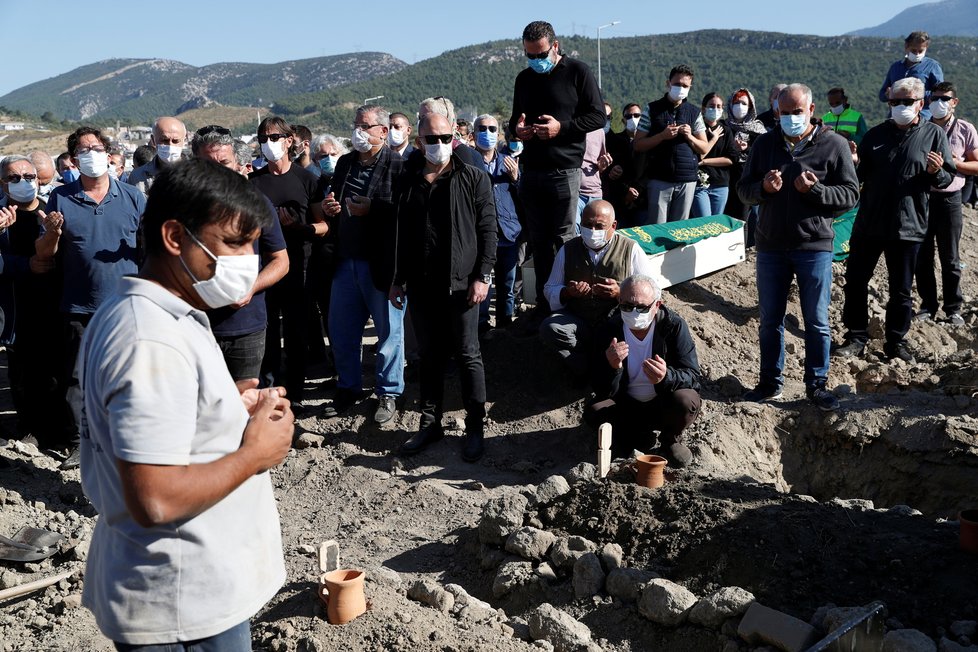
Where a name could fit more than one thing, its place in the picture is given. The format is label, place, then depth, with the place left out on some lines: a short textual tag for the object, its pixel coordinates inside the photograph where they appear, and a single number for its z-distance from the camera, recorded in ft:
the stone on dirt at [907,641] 11.78
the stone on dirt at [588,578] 14.99
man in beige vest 22.11
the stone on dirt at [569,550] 15.65
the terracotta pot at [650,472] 17.71
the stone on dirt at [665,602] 13.67
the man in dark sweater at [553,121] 23.21
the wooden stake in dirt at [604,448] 18.49
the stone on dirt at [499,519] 16.66
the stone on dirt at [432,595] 14.01
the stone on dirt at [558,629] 13.14
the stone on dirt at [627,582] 14.53
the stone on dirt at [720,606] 13.15
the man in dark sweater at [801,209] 21.66
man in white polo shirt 6.57
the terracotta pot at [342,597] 12.71
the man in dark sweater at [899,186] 25.14
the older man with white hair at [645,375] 20.10
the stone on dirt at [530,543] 16.10
